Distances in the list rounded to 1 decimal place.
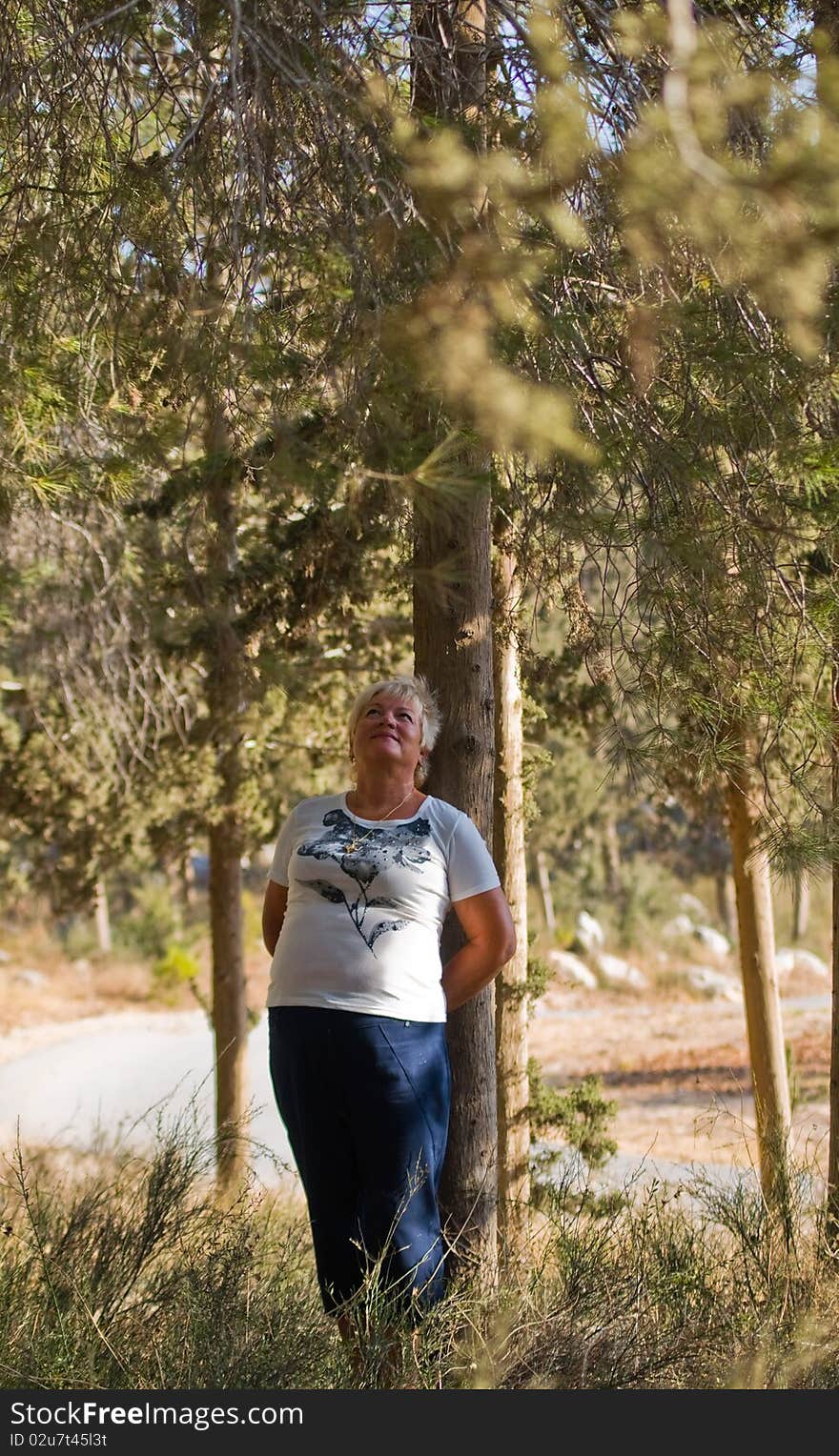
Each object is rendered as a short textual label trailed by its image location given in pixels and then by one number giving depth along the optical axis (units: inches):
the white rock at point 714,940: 1093.1
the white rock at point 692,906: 1239.5
